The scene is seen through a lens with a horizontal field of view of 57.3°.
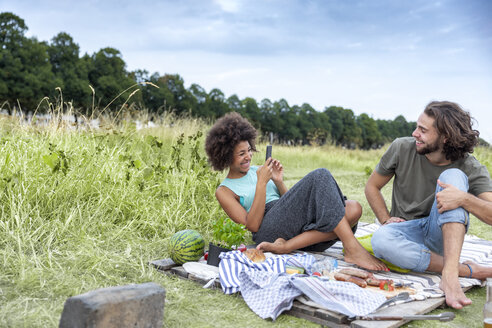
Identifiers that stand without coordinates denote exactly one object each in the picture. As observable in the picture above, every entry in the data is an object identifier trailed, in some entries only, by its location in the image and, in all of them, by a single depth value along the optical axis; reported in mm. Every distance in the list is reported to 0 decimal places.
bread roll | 2816
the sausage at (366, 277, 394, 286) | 2535
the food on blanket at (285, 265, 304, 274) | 2674
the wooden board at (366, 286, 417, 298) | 2410
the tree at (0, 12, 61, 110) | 23141
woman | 2939
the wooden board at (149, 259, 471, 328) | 2047
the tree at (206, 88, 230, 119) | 37312
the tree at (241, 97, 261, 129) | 42000
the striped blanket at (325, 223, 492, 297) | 2606
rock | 1652
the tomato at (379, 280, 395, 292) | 2488
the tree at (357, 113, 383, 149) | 62031
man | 2541
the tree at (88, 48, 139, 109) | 27984
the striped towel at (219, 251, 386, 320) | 2170
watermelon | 2900
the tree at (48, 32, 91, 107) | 26578
